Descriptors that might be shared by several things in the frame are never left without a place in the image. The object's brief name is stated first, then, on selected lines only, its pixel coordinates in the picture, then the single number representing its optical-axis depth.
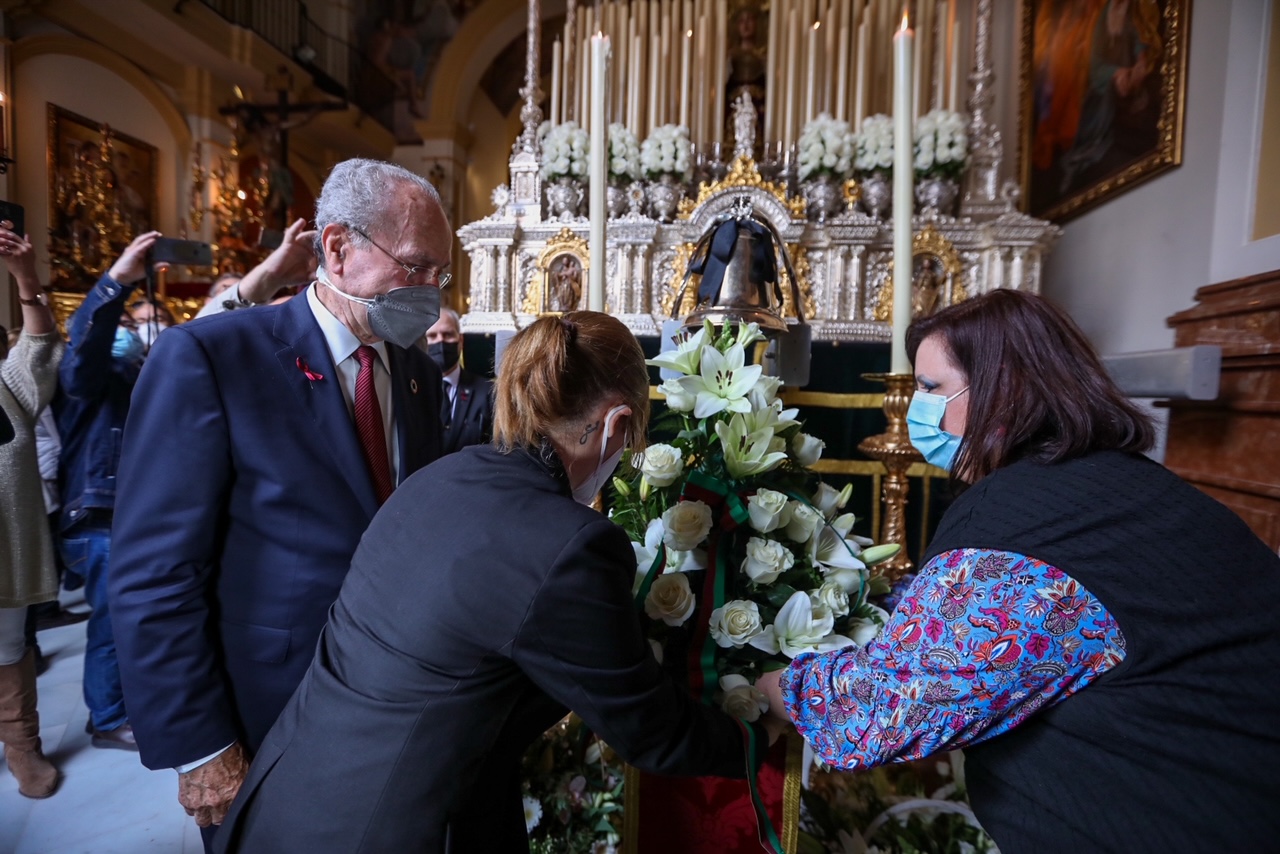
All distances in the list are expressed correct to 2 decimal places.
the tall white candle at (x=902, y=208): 1.50
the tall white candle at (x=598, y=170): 1.56
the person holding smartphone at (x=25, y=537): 2.39
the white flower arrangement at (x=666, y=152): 4.46
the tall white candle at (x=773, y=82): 5.12
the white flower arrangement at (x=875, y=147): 4.35
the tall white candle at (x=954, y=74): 4.64
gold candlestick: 1.61
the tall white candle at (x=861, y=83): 4.84
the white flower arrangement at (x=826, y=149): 4.37
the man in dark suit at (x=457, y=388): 3.15
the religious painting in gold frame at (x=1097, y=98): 3.62
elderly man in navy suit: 1.25
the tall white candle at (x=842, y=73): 4.90
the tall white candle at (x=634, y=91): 4.99
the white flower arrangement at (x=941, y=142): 4.22
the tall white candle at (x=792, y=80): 5.01
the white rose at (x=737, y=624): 1.04
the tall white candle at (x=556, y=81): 5.11
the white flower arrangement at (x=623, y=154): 4.43
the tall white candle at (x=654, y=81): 5.02
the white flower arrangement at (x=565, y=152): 4.40
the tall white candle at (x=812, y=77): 4.96
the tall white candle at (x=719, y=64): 5.17
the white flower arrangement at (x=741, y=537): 1.07
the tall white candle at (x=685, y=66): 5.03
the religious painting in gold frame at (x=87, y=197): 6.05
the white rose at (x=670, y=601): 1.08
